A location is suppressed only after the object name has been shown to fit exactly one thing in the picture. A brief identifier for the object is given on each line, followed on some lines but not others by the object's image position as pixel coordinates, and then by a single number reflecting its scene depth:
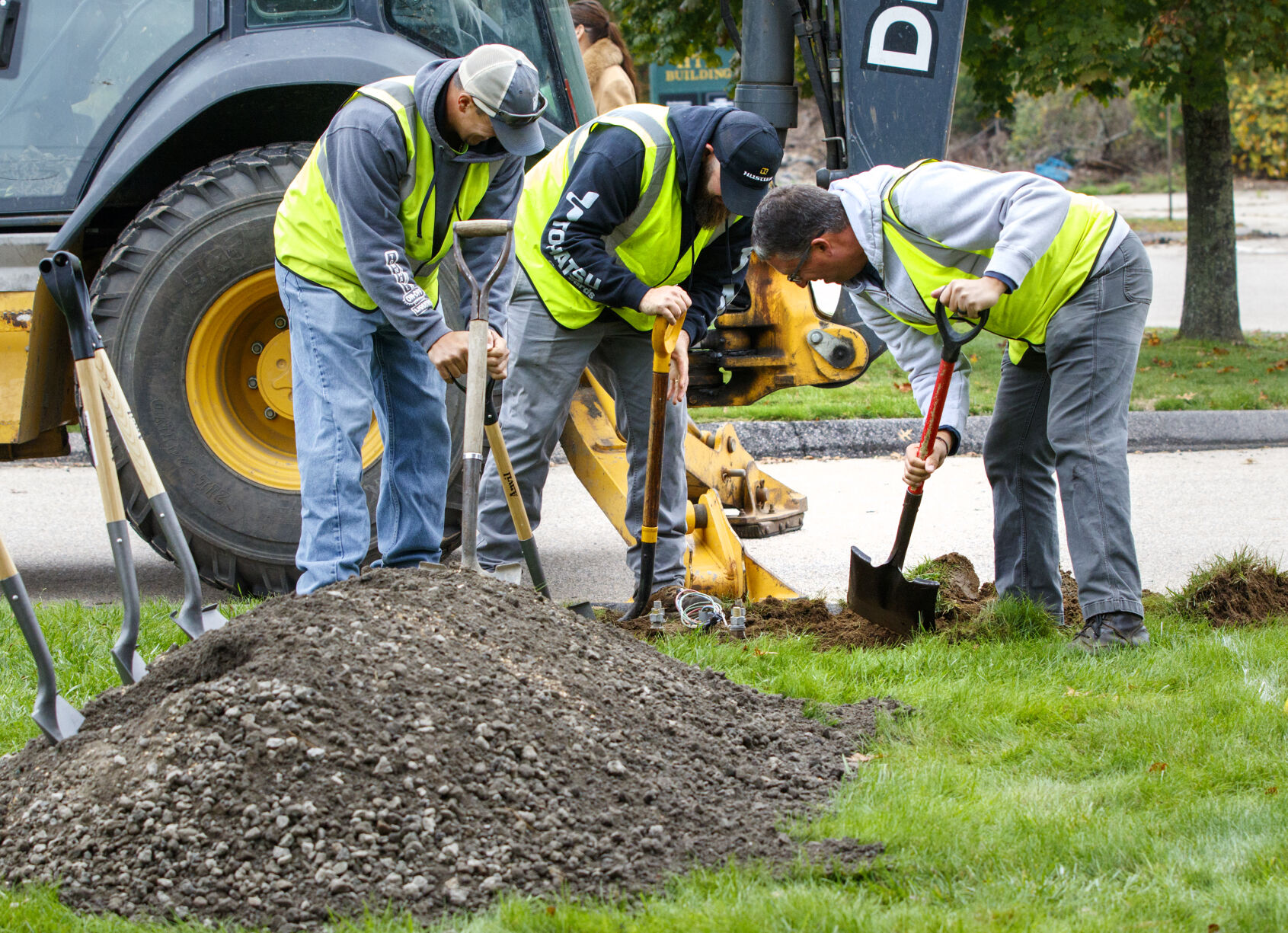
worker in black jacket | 8.47
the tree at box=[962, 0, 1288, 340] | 16.17
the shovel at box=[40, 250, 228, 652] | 6.32
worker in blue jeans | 7.66
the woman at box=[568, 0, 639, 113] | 13.97
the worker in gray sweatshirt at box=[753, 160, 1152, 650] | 7.72
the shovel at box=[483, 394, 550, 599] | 8.20
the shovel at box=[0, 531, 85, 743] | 6.11
